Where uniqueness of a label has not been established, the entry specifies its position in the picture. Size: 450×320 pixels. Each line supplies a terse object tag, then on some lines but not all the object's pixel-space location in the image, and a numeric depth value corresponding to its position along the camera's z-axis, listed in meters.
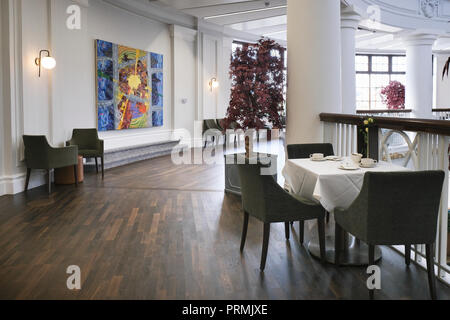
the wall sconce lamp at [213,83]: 13.24
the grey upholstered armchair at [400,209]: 2.74
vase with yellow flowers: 4.12
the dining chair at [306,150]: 4.63
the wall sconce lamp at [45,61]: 6.95
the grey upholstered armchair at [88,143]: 8.13
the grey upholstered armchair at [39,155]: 6.70
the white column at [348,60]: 9.12
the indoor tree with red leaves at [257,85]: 6.14
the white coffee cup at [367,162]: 3.67
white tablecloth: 3.39
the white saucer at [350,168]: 3.55
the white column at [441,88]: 18.45
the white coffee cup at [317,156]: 4.09
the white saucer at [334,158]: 4.12
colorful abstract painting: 9.41
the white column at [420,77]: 12.71
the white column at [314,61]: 5.61
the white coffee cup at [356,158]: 3.74
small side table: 7.45
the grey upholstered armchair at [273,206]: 3.47
